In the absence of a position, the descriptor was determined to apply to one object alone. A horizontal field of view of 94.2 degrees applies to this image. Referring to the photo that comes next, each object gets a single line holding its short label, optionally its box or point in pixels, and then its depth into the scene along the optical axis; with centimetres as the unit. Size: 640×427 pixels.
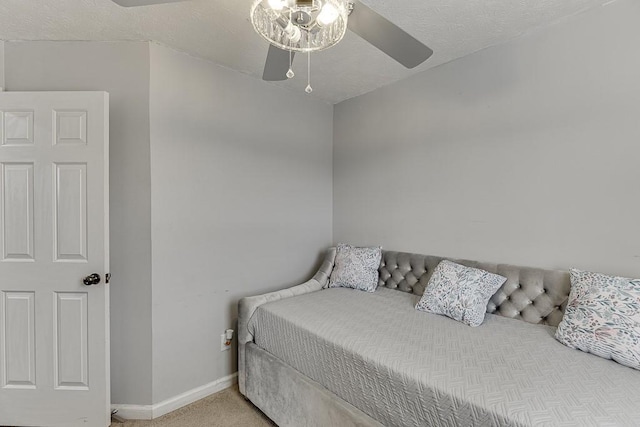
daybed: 111
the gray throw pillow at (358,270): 254
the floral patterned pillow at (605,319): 132
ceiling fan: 107
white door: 178
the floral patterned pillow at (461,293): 183
